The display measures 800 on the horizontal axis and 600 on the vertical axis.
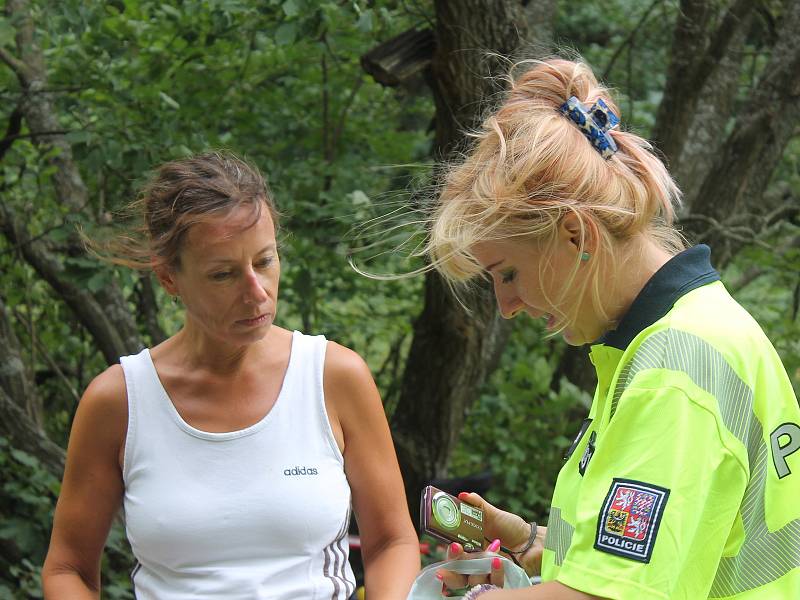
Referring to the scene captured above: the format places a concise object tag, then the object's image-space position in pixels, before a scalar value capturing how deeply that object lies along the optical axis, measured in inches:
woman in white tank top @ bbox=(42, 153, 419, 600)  79.6
